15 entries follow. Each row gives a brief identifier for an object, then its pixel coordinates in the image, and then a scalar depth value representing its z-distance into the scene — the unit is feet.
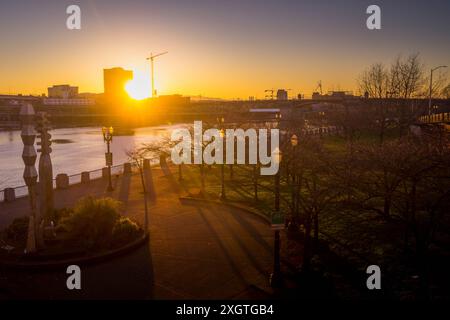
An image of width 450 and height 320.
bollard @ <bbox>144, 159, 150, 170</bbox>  119.96
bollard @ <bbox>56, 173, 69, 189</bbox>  88.84
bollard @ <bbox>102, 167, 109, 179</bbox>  101.95
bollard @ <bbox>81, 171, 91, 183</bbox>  96.27
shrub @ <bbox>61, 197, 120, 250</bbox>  46.78
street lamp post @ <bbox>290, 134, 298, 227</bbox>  46.54
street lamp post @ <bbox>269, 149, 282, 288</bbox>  37.40
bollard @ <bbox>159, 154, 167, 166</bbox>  127.35
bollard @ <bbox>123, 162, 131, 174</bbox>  108.58
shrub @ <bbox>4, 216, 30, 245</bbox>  48.73
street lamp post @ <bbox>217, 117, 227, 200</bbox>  74.38
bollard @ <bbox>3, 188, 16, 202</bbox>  76.18
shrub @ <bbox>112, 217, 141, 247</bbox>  47.91
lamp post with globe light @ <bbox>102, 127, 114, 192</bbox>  86.94
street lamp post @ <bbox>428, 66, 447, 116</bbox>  153.85
